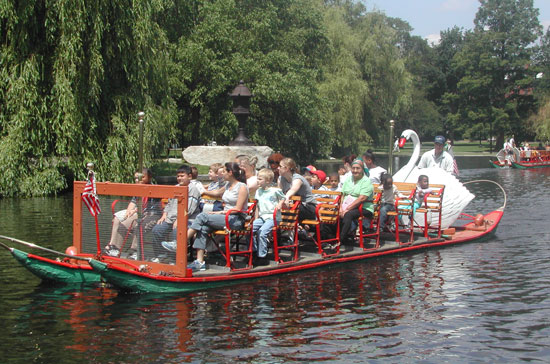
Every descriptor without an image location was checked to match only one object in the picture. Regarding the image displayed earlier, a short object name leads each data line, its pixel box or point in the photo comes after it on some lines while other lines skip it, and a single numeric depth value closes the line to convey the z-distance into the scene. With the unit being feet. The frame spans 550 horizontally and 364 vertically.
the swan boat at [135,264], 32.78
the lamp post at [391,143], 64.34
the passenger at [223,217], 35.32
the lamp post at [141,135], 54.91
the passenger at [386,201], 45.62
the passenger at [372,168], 48.96
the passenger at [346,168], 49.91
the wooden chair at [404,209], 45.93
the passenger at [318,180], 49.64
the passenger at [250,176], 40.22
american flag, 34.99
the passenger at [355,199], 41.86
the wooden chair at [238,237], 35.40
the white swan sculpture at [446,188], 52.19
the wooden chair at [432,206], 48.29
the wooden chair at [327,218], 40.34
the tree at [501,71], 248.32
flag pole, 34.93
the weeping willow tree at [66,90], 71.20
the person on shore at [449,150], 59.41
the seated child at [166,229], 33.55
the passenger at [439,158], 55.26
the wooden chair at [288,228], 38.09
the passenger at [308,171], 50.39
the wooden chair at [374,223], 42.60
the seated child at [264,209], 37.32
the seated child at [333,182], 50.88
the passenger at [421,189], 49.78
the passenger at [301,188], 40.29
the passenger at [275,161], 44.16
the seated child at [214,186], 38.19
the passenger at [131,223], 33.68
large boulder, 86.38
